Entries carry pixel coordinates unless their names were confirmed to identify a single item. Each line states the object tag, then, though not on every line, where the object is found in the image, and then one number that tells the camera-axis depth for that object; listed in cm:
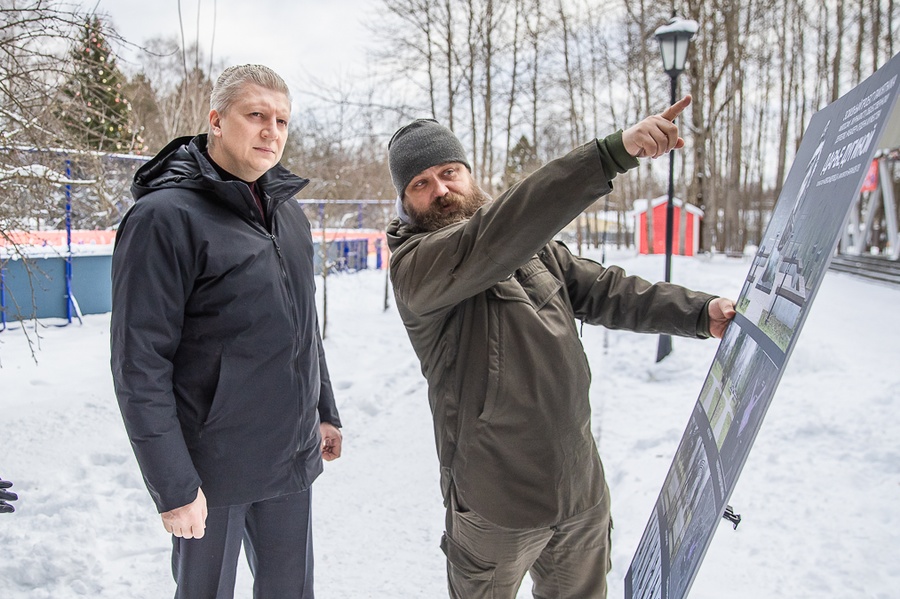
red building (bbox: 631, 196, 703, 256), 2144
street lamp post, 850
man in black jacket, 186
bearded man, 196
